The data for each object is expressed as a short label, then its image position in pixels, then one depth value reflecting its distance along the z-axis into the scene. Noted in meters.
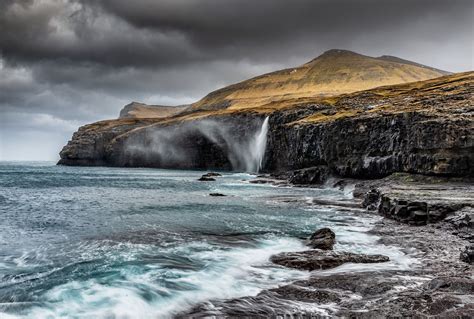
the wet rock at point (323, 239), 18.27
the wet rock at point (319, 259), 14.99
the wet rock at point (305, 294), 11.34
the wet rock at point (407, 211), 23.86
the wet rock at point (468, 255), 14.41
